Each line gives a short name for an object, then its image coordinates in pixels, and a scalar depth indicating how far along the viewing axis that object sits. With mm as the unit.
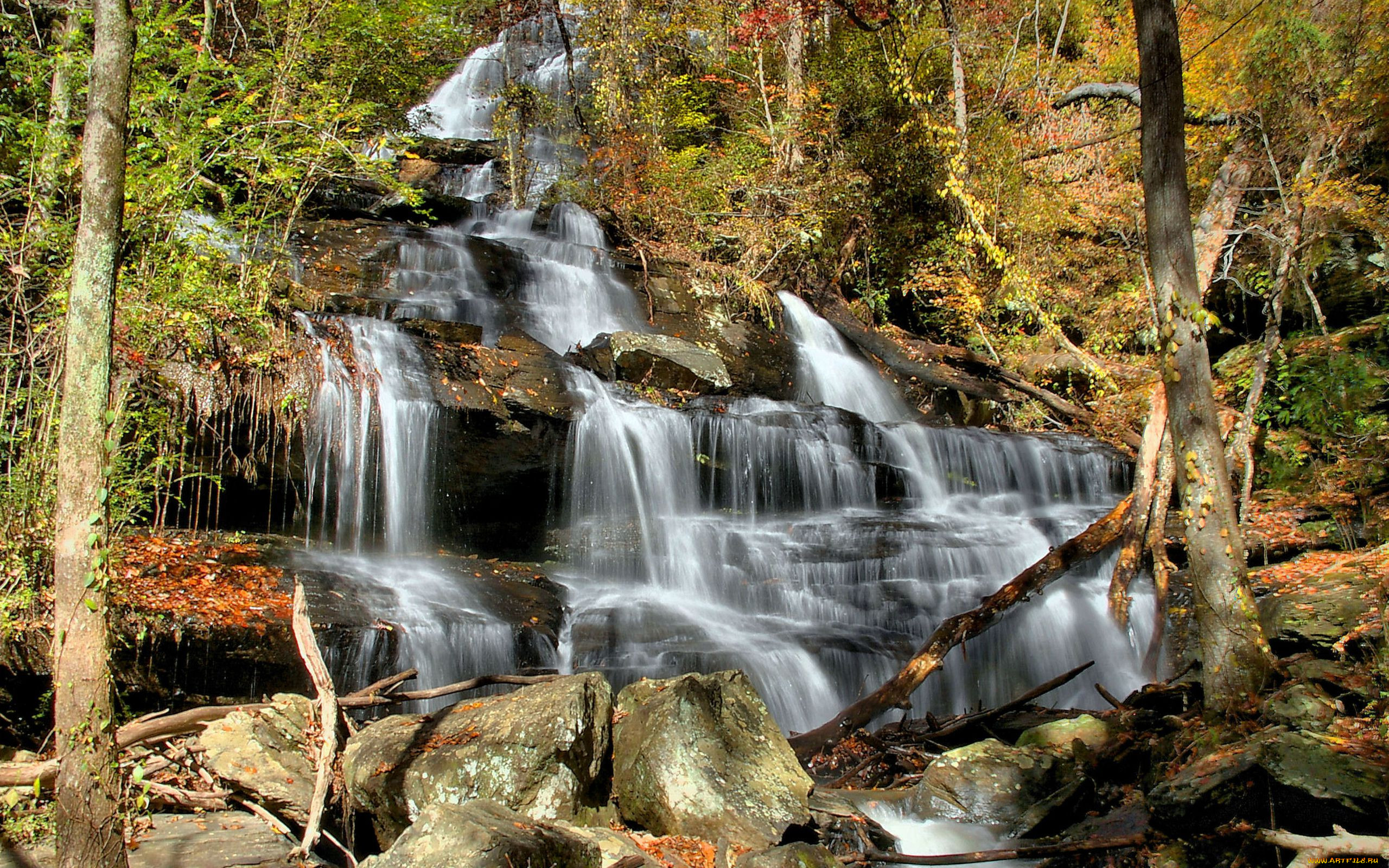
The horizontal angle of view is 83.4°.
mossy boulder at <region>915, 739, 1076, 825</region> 4625
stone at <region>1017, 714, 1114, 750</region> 5176
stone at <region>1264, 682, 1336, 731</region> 4102
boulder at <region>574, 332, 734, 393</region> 11820
